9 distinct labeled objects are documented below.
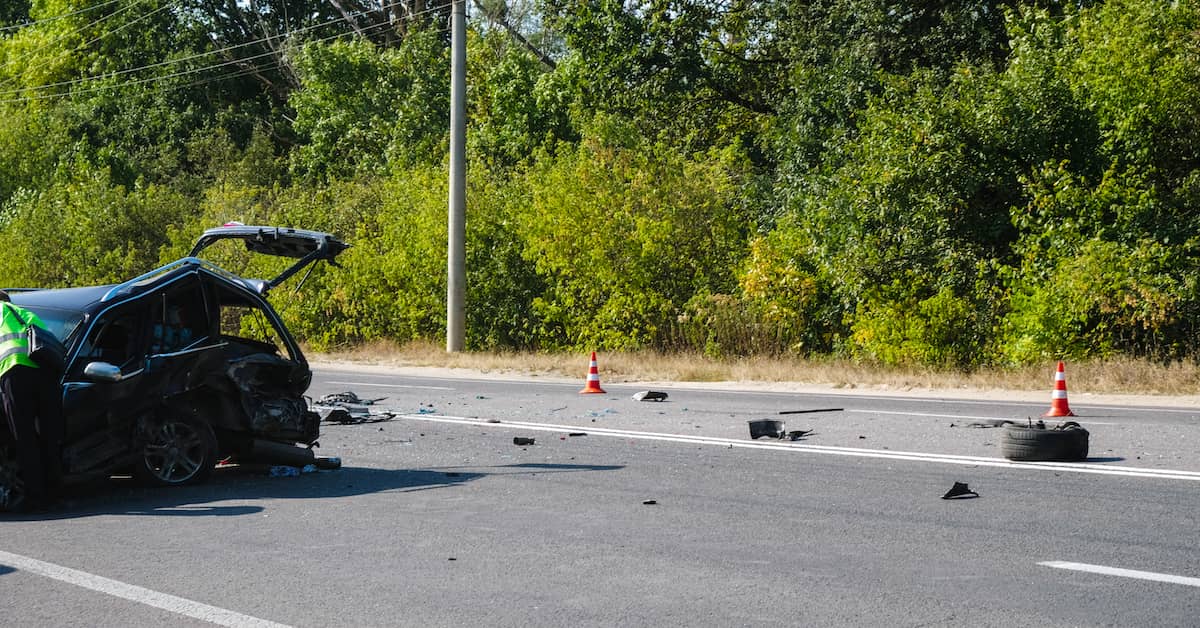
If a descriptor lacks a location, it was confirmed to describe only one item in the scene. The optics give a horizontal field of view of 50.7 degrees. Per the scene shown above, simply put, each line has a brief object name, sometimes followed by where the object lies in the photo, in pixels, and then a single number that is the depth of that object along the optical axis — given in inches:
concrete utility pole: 1139.9
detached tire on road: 418.3
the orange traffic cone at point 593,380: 780.0
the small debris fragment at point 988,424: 534.1
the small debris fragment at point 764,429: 509.0
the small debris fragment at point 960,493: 352.8
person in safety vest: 341.1
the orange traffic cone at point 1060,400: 590.6
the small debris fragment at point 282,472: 420.4
